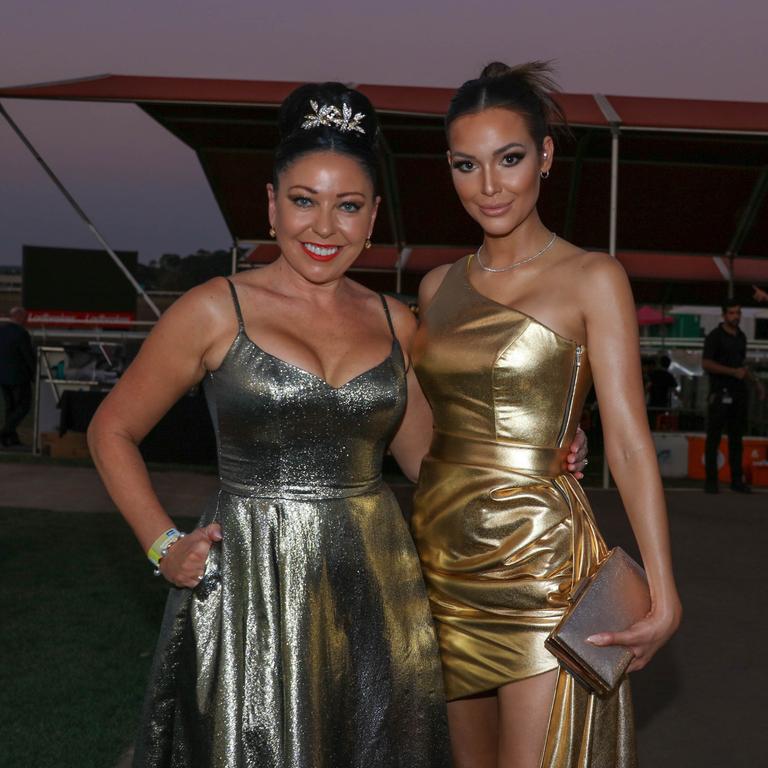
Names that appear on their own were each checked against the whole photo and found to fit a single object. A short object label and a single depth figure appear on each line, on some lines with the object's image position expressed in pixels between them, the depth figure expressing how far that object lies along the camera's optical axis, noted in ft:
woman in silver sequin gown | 7.31
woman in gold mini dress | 7.77
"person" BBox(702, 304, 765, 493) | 34.45
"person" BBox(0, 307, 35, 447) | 45.88
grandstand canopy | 29.89
